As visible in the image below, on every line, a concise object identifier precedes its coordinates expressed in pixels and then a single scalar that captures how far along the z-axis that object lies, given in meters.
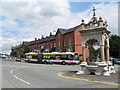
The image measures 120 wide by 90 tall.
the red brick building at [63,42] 45.06
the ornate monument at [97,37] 13.66
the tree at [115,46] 51.81
